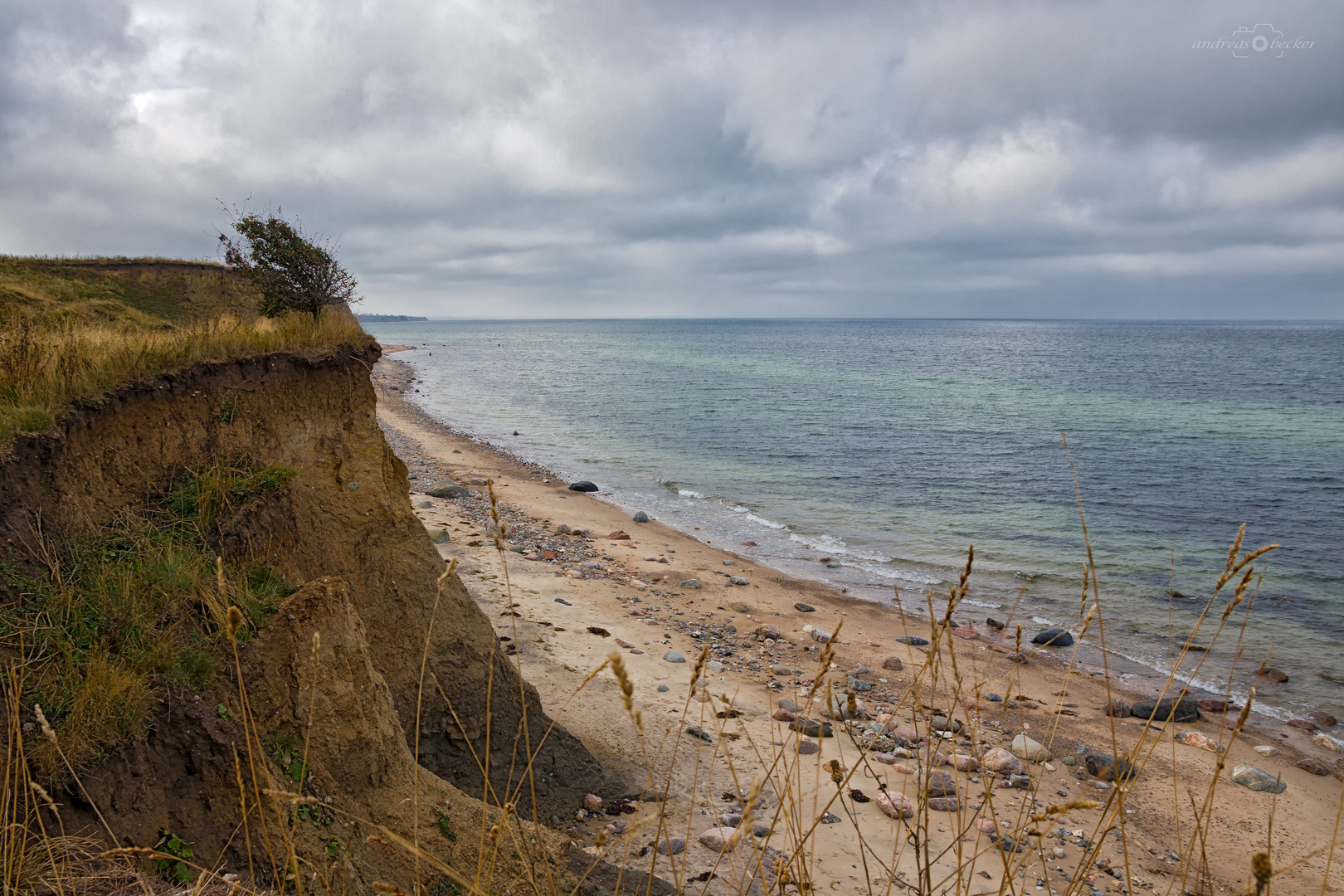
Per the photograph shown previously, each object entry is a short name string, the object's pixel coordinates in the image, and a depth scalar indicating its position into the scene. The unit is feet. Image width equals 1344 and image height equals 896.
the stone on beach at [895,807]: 25.81
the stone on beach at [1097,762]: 33.09
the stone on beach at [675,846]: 21.78
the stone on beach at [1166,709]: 38.46
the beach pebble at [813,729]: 31.98
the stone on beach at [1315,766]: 34.55
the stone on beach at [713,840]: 23.18
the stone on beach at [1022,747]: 32.83
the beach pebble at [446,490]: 73.10
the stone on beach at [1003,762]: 30.73
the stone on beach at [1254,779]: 32.50
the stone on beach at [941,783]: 26.67
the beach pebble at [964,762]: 30.66
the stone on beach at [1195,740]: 36.65
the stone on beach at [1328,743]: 36.58
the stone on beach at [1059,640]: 46.85
